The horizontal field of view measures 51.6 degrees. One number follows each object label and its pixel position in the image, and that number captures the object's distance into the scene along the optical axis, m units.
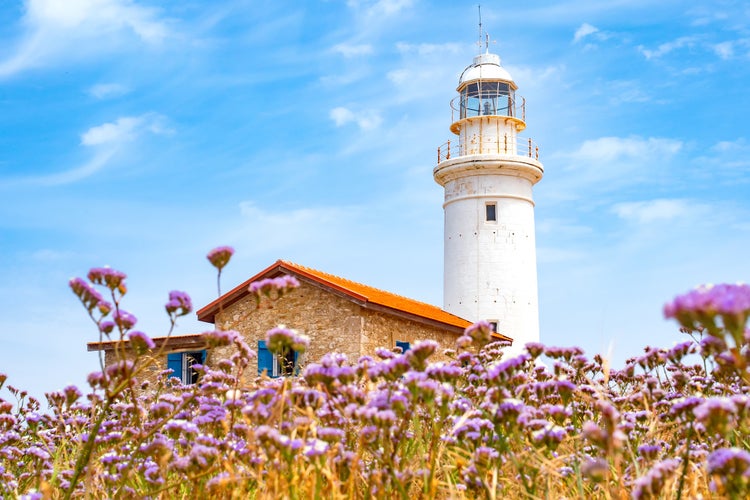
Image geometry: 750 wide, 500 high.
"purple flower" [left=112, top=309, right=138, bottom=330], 3.92
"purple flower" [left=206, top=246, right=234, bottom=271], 4.06
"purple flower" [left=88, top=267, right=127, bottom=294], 3.85
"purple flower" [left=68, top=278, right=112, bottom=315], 3.77
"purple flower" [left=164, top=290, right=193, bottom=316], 3.91
